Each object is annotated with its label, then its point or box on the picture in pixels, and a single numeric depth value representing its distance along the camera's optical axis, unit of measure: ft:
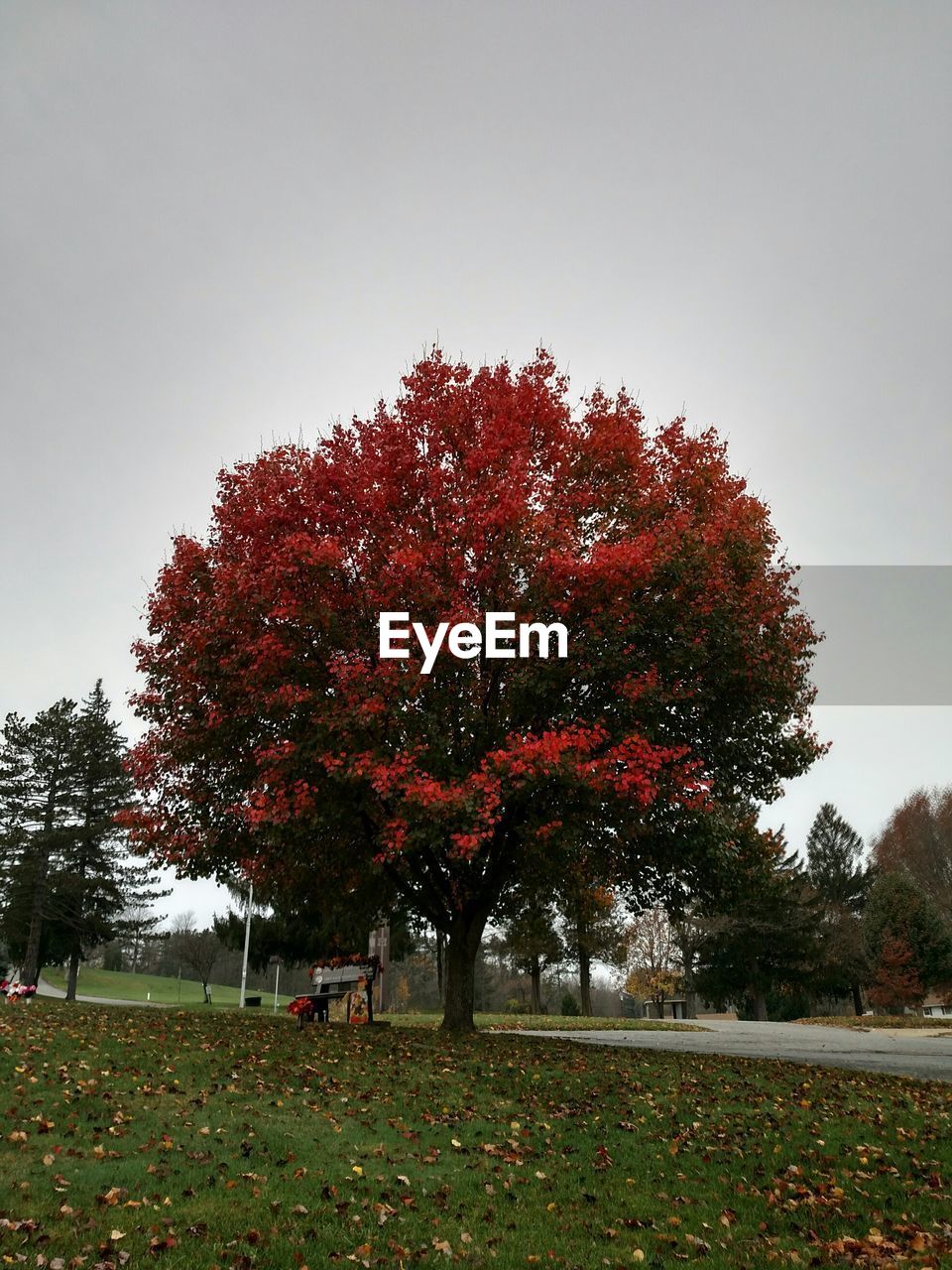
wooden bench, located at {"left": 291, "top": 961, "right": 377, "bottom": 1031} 52.70
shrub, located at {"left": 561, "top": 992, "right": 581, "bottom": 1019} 163.53
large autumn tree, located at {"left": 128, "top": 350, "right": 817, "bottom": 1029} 45.60
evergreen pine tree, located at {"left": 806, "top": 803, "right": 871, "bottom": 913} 209.56
